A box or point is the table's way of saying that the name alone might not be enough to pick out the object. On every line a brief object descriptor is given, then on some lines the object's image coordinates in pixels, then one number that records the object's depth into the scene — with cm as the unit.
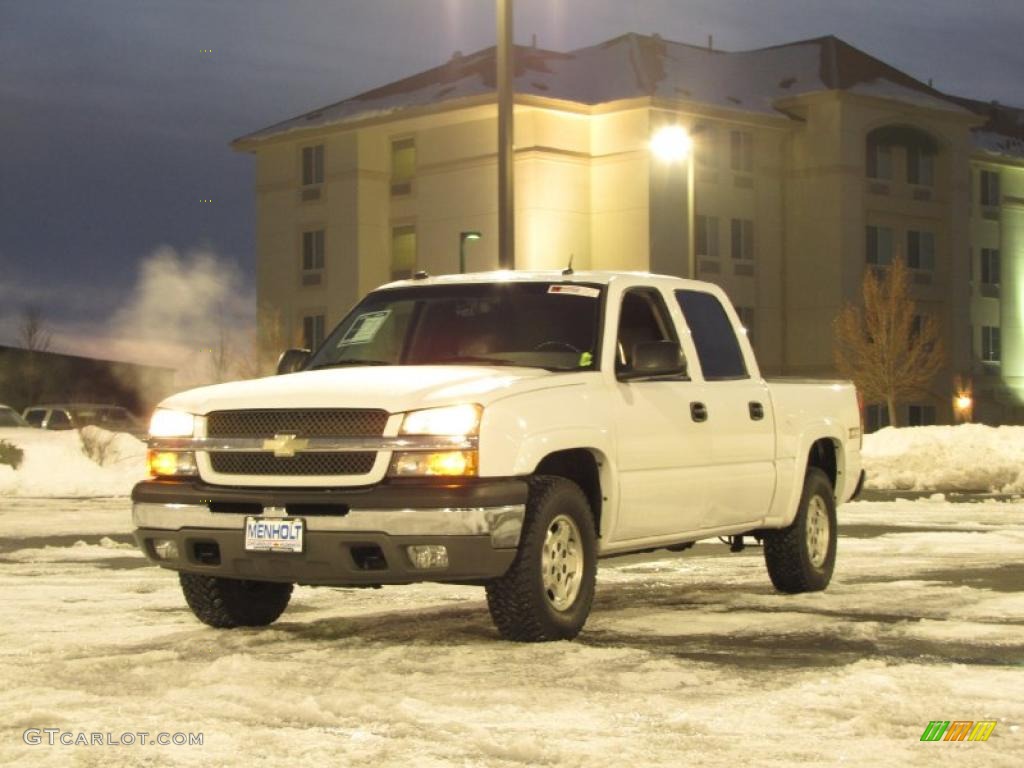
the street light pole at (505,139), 2198
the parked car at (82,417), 5044
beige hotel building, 6103
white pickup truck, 930
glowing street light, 3659
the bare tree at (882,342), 6356
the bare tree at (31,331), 8931
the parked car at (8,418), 4191
